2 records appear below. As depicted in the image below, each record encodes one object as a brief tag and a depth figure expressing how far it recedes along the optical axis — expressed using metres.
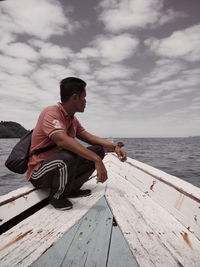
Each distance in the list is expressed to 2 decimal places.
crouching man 2.07
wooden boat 1.31
